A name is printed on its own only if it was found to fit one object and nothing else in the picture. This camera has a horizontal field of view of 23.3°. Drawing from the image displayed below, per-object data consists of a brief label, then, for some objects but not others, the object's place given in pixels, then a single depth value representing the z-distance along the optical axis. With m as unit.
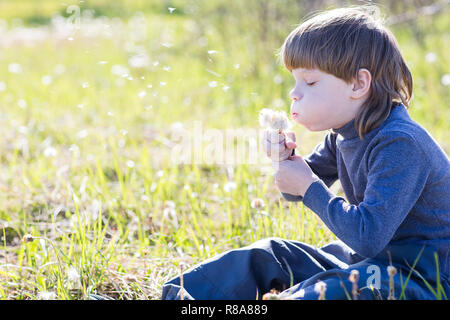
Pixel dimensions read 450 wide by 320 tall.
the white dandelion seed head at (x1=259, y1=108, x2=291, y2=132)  1.71
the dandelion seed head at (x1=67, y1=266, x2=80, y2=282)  1.77
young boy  1.58
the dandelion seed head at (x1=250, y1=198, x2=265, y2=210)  1.95
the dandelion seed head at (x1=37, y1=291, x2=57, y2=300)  1.68
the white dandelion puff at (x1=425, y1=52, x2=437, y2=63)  3.43
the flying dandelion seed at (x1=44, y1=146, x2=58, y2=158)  2.27
